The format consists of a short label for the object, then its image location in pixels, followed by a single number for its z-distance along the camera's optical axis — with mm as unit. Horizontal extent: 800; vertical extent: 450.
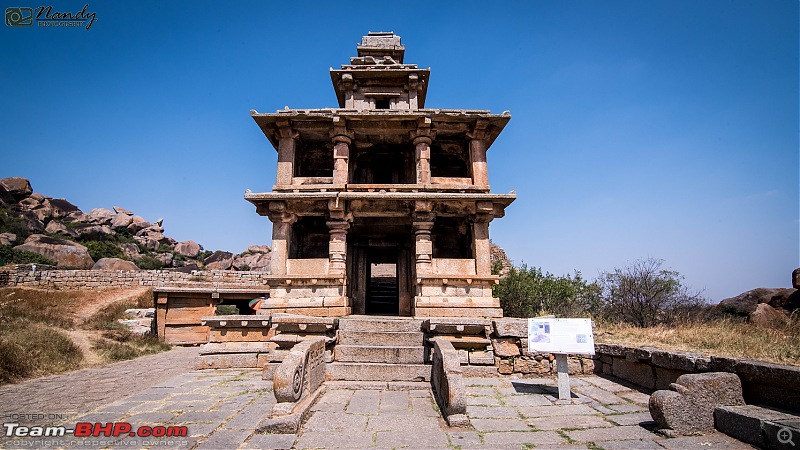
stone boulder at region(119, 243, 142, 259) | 39025
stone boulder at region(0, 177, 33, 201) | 39031
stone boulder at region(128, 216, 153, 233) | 45906
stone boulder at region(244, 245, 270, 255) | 43444
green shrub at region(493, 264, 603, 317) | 16766
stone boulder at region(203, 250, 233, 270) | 39375
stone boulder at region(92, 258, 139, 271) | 27469
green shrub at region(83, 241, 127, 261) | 34659
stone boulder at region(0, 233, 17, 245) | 31094
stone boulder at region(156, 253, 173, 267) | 40319
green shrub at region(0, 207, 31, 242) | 32969
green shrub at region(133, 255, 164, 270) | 36500
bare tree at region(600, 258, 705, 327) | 14195
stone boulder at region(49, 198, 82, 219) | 42000
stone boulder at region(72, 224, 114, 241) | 38959
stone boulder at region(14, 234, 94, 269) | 30469
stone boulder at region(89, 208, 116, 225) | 44500
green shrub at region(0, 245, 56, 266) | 27591
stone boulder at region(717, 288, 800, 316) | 13781
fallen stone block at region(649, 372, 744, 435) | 3809
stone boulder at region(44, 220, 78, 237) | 37625
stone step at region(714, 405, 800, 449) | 3174
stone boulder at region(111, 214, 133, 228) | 45088
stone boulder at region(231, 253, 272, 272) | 38622
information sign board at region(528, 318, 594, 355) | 5172
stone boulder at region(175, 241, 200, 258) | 46812
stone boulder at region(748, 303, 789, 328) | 11453
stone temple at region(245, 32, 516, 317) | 9156
